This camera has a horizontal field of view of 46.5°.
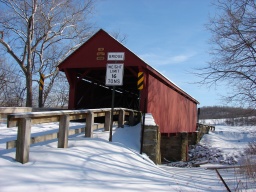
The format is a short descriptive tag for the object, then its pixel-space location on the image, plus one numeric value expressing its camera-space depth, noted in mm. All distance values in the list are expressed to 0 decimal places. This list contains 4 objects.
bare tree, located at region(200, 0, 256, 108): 9648
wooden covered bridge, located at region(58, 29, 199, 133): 11945
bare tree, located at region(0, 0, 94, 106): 18734
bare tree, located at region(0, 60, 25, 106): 24781
